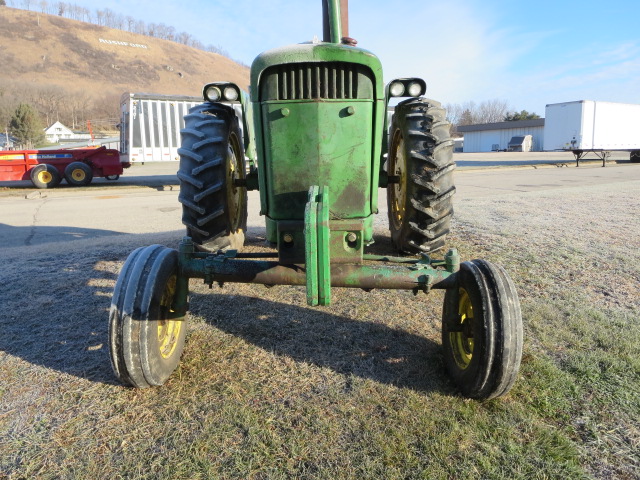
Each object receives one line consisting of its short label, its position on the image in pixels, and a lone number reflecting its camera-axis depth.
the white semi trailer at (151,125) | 16.42
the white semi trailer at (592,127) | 26.11
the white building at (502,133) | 62.06
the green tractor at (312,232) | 2.45
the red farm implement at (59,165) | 15.82
